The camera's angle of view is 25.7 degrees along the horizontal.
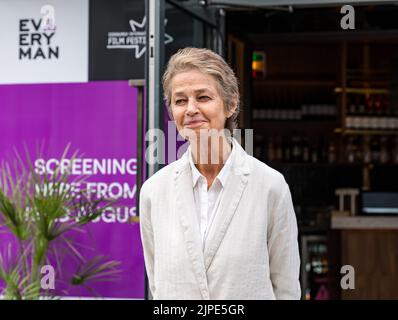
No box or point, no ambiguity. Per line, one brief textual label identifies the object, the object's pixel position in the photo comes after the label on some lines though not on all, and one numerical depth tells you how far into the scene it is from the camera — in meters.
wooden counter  6.86
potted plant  5.09
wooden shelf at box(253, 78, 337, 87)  9.71
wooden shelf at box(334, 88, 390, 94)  9.54
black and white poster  5.37
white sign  5.46
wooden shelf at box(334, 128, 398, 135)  9.39
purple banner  5.37
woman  1.89
